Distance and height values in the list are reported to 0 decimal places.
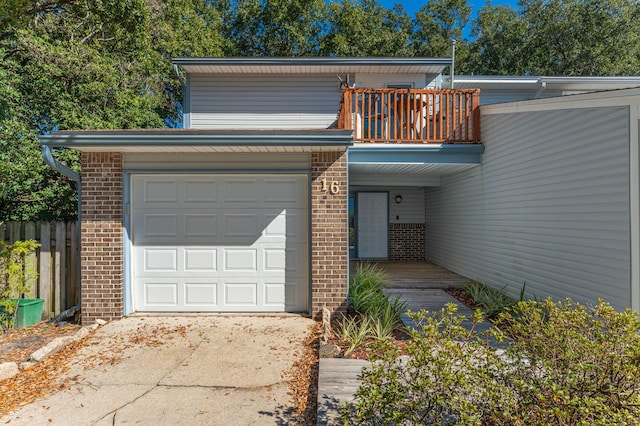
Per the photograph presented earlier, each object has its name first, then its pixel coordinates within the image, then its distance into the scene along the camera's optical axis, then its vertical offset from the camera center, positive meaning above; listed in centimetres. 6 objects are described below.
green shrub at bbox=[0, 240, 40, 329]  506 -102
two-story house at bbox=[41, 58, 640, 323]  458 +20
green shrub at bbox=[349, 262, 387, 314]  513 -137
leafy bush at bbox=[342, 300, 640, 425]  216 -122
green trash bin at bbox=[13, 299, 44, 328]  508 -158
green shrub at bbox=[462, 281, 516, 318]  544 -158
